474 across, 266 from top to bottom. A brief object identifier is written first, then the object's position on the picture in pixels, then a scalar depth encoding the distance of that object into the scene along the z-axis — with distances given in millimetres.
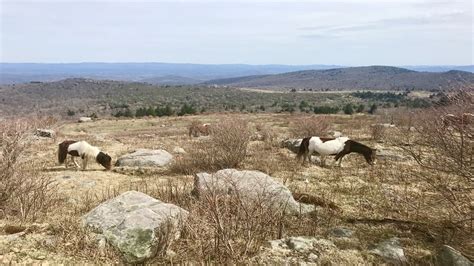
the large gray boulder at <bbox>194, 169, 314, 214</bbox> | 8414
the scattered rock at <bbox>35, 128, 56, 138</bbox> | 25891
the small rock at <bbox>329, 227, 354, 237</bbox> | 7462
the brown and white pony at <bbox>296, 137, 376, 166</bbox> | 14672
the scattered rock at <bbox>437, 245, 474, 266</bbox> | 5760
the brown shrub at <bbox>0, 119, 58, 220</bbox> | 7867
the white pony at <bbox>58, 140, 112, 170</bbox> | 14648
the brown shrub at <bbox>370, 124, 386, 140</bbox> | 22922
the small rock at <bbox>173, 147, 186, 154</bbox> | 18584
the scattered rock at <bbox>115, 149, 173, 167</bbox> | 14977
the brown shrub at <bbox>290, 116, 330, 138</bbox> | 23422
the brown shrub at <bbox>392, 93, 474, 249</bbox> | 5863
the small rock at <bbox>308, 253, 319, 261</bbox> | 6289
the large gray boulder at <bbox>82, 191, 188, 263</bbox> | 6258
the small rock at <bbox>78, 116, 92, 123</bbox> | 47788
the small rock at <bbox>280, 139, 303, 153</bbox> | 18412
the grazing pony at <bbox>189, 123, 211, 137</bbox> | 29034
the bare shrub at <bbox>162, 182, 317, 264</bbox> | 5926
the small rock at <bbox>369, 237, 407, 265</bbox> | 6535
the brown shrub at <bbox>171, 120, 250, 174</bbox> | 13914
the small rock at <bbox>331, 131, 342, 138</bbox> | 23383
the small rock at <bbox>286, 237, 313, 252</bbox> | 6512
